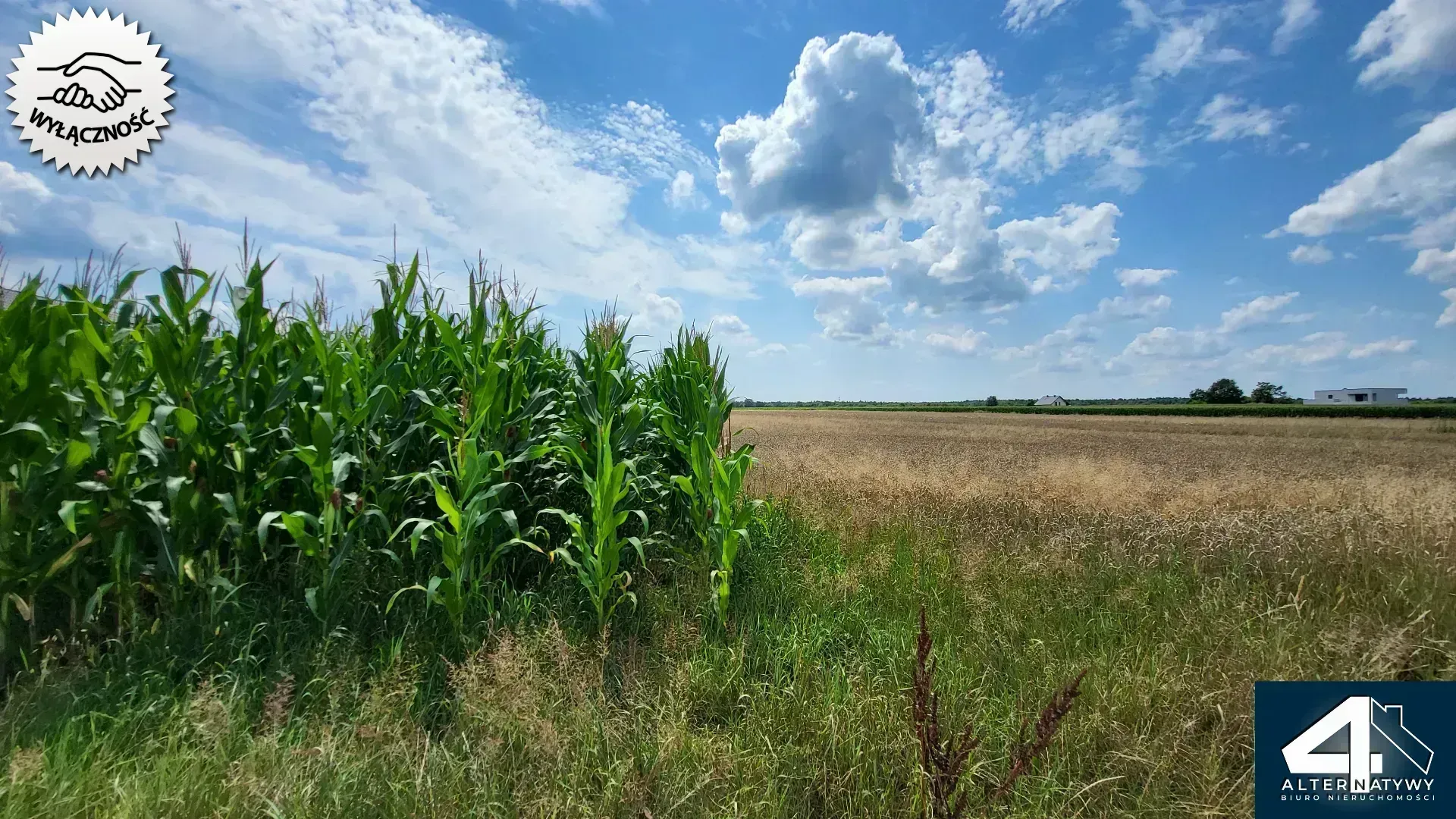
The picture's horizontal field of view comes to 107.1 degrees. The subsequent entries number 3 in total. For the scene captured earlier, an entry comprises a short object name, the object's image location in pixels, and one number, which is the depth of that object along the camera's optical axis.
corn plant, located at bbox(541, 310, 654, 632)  3.11
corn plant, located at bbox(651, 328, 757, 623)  3.52
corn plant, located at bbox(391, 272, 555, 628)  2.89
